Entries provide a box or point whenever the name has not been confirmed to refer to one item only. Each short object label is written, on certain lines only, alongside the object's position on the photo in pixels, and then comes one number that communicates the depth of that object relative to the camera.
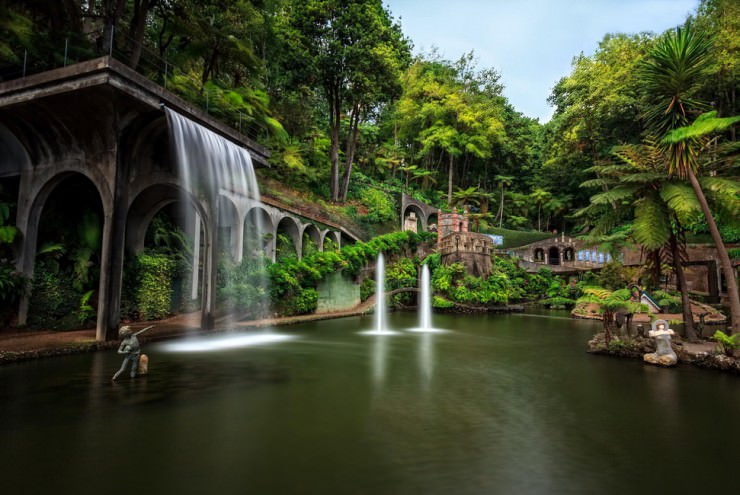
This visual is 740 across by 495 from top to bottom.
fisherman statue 6.71
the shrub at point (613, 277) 28.17
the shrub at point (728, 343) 8.60
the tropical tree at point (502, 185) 50.41
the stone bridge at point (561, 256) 36.53
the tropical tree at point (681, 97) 9.34
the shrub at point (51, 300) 11.20
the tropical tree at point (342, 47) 26.92
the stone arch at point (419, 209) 39.84
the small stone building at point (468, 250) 29.47
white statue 8.94
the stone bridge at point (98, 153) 9.16
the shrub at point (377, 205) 33.78
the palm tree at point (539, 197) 49.72
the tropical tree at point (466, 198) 44.79
